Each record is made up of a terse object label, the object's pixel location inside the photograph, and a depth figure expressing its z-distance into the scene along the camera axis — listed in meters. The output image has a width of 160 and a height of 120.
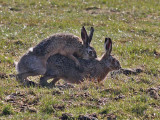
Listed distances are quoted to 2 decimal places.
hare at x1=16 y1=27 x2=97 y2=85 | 16.97
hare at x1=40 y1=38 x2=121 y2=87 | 17.37
